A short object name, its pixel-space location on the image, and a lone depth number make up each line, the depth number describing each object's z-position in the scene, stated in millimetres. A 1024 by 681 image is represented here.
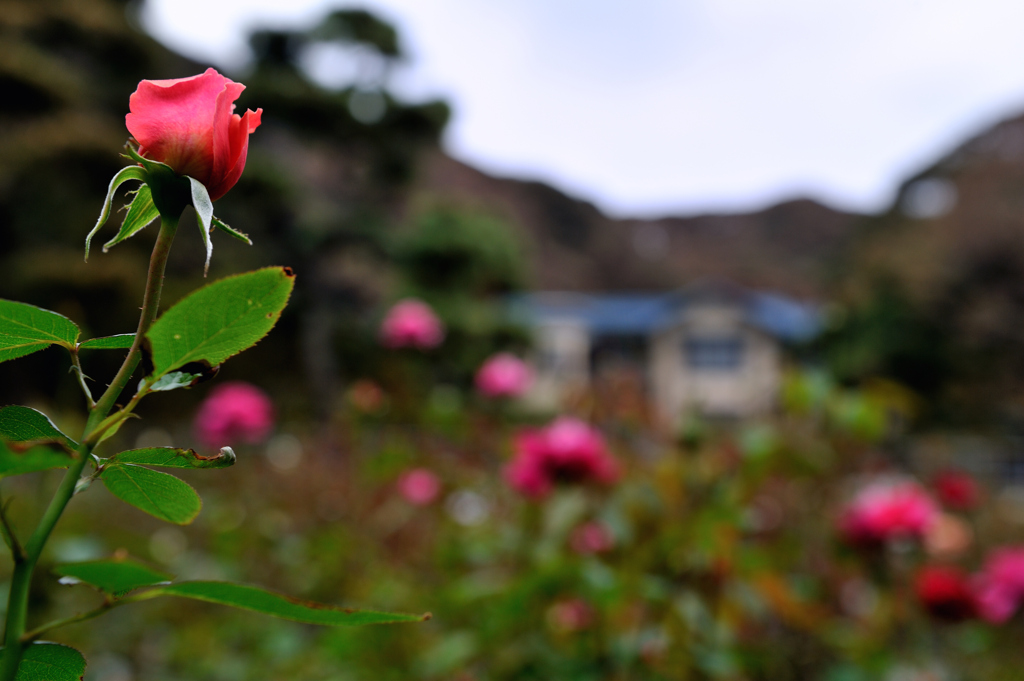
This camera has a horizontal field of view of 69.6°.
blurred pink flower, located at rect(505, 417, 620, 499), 970
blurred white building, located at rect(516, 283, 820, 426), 14445
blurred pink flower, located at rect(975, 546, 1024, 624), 1115
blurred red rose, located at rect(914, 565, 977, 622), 1035
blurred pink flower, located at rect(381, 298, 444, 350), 1560
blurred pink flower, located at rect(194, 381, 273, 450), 1589
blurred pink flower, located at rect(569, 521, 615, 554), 1034
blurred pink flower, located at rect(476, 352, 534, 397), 1580
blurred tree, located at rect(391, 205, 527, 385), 8680
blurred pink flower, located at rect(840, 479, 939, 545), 1025
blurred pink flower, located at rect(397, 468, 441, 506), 1408
